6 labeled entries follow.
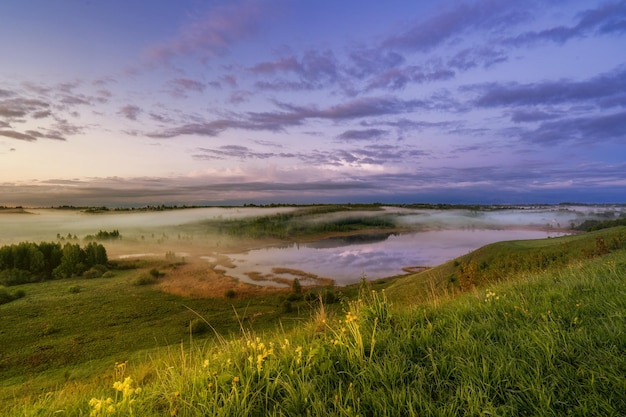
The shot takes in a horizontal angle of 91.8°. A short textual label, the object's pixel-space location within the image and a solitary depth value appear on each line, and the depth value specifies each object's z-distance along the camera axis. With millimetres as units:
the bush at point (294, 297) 95512
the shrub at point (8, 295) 97688
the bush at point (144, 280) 122962
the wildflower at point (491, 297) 6160
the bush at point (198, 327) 73500
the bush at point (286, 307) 83188
